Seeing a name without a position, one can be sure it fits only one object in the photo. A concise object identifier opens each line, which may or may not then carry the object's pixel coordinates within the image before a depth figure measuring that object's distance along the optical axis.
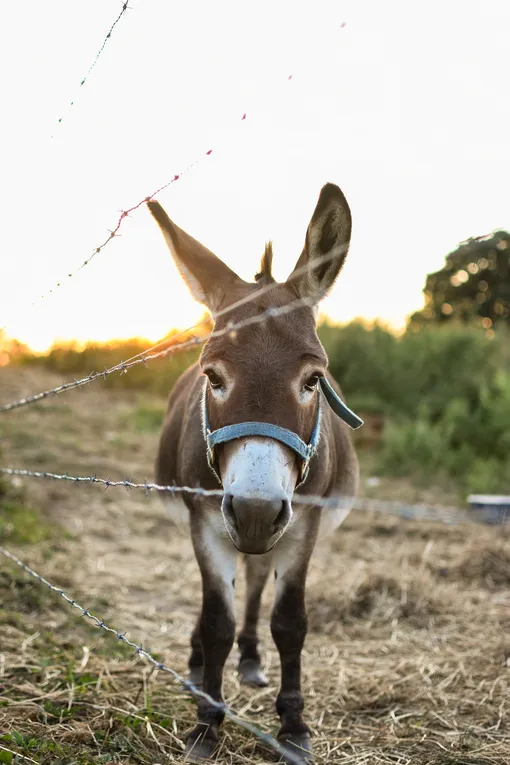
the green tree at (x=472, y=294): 10.67
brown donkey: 2.17
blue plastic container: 6.79
